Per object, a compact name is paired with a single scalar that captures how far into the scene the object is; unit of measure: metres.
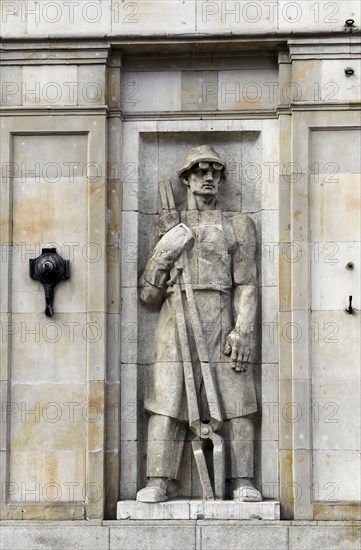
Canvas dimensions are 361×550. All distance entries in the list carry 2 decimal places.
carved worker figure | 20.27
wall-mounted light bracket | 20.39
